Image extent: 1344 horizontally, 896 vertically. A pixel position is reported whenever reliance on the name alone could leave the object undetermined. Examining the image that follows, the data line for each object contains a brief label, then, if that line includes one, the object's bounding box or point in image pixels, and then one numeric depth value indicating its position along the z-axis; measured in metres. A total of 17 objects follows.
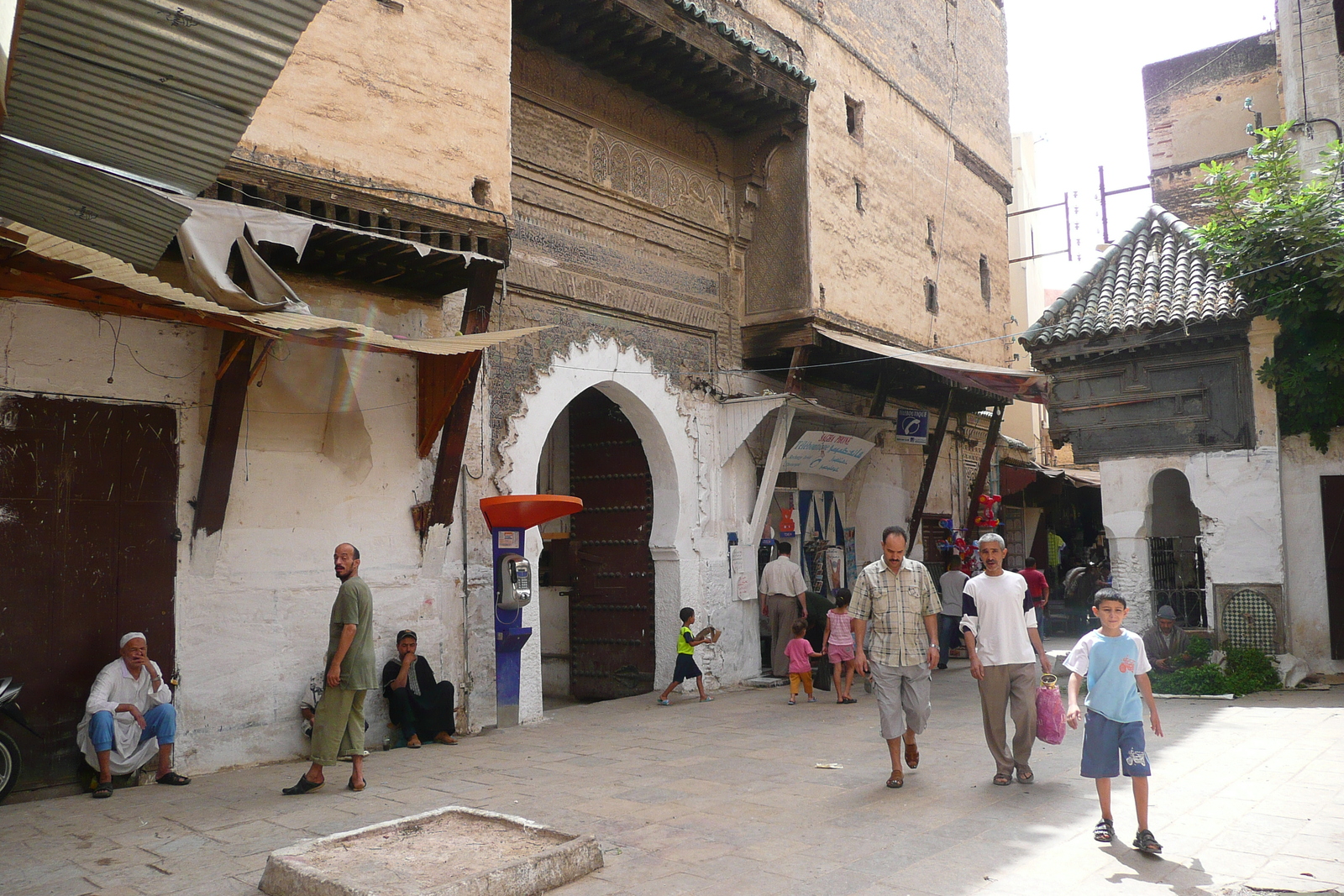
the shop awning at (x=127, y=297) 4.60
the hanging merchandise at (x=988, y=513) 15.05
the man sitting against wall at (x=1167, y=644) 9.91
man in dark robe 7.64
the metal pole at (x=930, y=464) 14.47
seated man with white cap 6.04
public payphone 8.24
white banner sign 12.52
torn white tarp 5.79
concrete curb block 3.78
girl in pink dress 9.77
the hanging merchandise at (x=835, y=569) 13.84
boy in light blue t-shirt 4.54
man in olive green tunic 5.81
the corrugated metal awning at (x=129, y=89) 4.33
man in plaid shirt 5.92
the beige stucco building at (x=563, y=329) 6.85
